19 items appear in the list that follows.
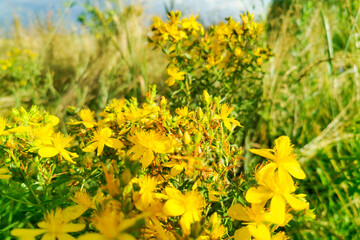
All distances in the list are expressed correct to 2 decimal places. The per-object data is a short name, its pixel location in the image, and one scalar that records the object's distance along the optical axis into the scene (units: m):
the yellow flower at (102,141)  0.23
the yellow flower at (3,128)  0.22
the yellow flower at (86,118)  0.25
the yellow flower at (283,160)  0.21
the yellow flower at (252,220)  0.19
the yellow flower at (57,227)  0.18
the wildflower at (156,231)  0.19
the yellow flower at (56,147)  0.22
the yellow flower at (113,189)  0.17
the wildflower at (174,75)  0.30
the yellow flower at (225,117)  0.24
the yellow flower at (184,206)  0.19
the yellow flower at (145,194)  0.19
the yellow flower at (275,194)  0.19
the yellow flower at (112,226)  0.17
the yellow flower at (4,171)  0.21
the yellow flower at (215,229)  0.19
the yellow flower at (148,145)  0.21
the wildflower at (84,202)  0.20
